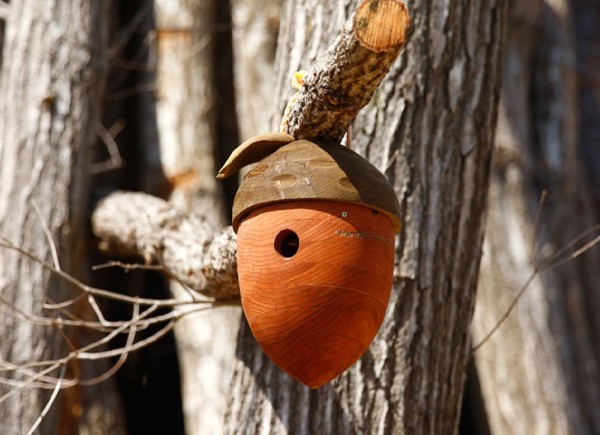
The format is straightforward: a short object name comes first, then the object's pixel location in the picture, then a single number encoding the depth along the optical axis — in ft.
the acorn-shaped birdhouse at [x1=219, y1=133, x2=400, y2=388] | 11.28
